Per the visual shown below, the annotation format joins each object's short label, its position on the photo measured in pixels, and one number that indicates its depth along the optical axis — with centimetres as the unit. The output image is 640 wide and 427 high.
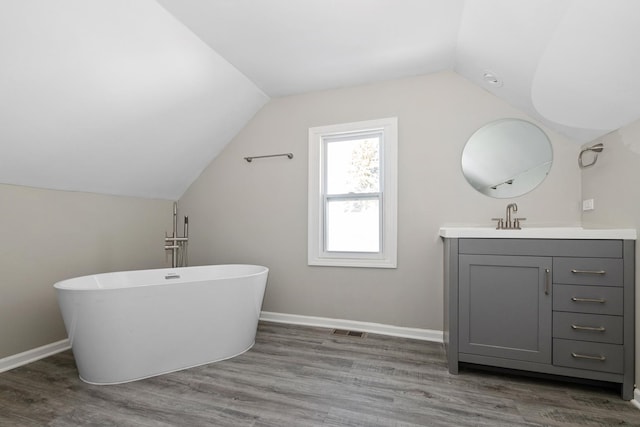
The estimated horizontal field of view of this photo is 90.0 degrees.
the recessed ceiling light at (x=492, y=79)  236
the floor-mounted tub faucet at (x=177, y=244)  324
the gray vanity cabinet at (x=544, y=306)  183
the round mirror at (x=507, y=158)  250
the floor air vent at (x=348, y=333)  287
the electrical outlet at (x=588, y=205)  224
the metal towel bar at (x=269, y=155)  324
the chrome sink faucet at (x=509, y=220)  252
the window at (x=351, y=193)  293
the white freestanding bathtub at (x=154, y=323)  191
